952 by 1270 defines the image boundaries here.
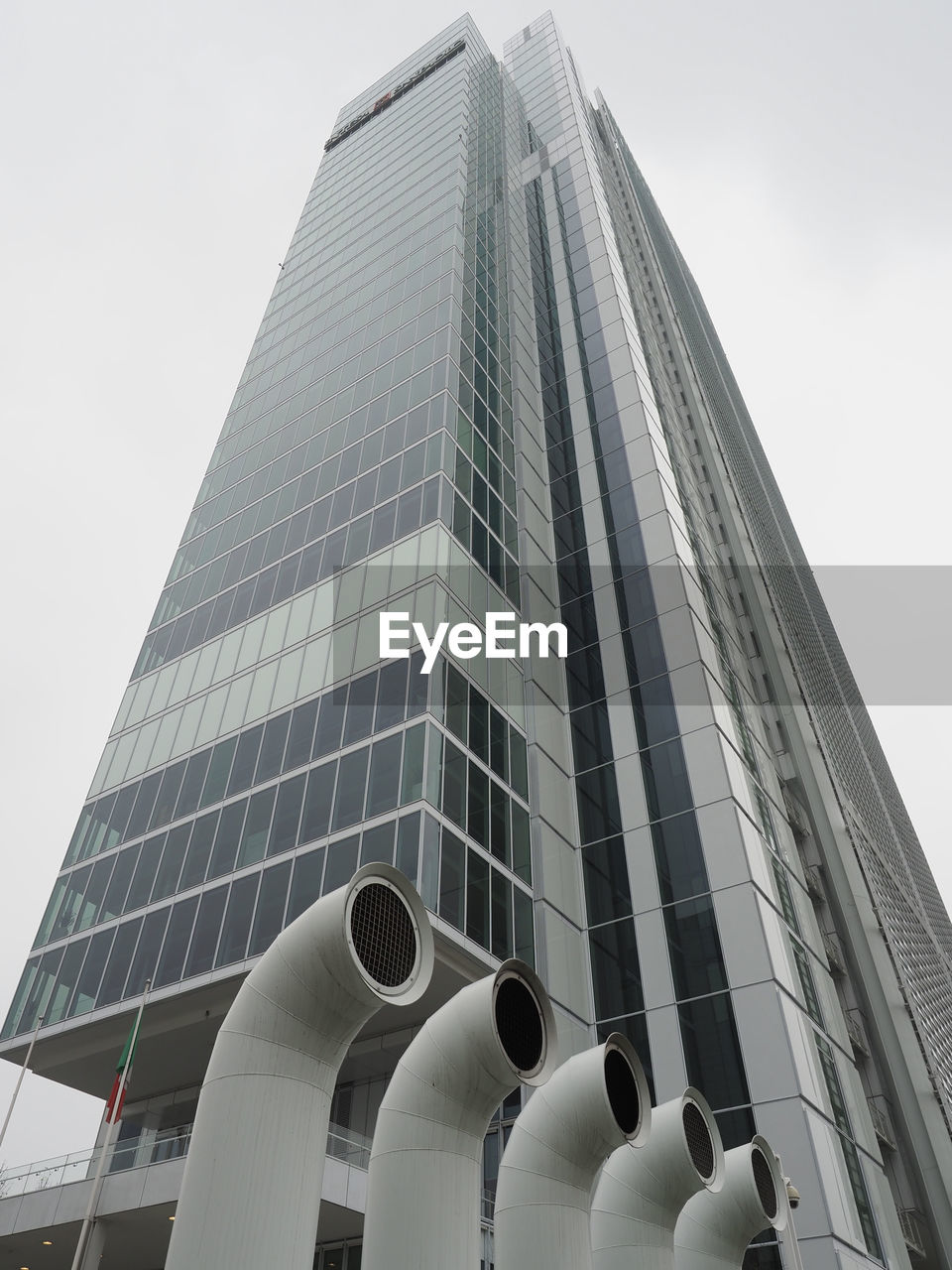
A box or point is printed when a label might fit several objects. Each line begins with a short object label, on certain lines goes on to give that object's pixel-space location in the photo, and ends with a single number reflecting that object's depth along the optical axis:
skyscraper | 24.50
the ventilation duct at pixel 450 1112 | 11.91
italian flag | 16.34
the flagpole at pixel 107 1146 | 13.89
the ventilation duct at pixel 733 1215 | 16.50
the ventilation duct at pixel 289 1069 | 10.20
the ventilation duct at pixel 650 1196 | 15.09
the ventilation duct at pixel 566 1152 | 13.43
